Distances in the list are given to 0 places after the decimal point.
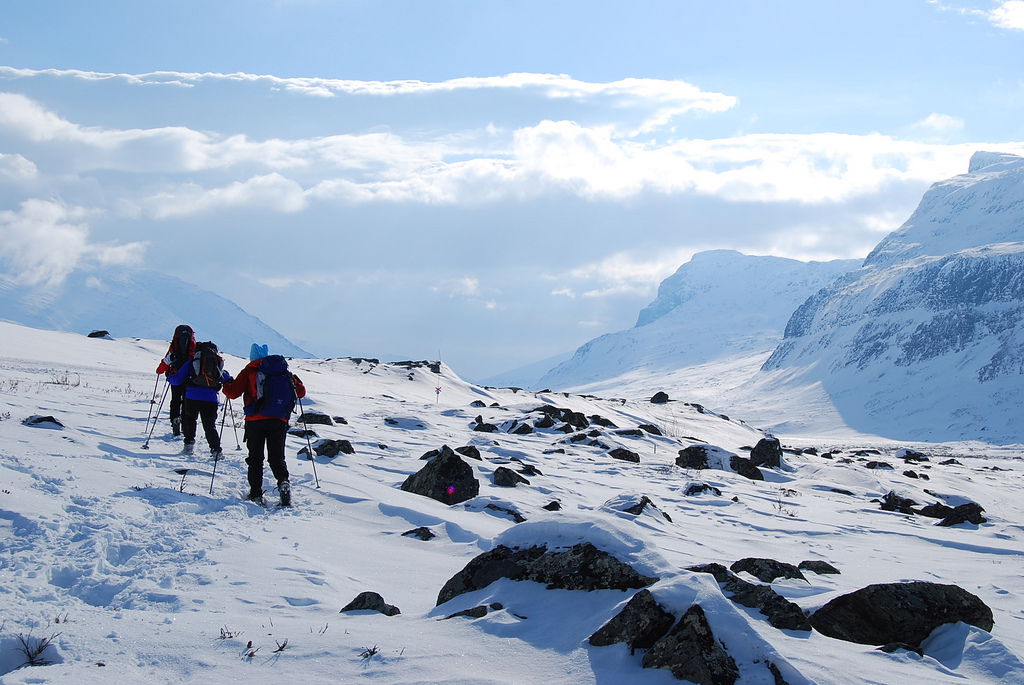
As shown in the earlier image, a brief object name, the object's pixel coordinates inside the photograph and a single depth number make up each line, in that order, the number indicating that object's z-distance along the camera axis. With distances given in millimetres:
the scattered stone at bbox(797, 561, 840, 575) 10219
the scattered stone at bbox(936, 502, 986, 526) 17250
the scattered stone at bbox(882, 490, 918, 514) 19016
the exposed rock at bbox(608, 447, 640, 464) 22773
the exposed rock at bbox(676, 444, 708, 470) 23641
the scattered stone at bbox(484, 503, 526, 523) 12352
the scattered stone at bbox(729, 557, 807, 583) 8912
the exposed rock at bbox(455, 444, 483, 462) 17656
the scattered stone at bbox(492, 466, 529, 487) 15227
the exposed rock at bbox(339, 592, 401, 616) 6488
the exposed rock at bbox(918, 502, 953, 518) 18625
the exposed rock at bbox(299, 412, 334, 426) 20734
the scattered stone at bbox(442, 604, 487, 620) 5984
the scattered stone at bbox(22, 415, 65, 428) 12406
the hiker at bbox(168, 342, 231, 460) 13195
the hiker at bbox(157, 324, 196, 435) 14078
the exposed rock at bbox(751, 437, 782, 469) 26047
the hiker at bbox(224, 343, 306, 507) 10883
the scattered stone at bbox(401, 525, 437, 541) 10180
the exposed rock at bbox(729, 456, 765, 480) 23266
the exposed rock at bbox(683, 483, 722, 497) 17422
